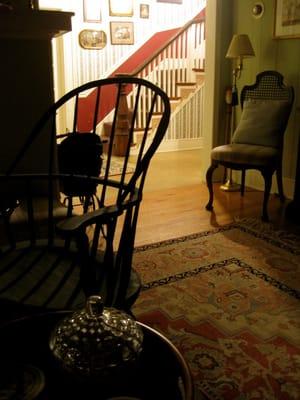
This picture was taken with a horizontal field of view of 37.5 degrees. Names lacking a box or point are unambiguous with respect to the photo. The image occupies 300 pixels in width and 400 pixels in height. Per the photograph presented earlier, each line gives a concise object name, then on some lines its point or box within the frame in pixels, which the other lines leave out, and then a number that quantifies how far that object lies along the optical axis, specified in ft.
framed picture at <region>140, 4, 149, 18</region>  22.96
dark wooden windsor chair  3.92
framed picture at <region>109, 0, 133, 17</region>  22.13
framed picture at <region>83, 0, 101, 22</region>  21.50
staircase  21.93
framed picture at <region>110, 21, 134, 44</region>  22.44
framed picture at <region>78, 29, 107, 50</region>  21.58
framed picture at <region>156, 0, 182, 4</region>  23.31
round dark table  2.92
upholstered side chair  11.26
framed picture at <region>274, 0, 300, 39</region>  12.12
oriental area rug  5.54
